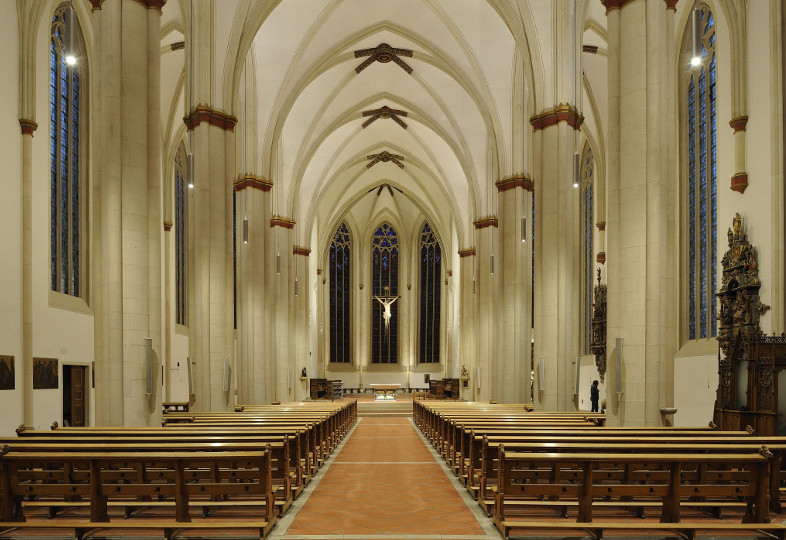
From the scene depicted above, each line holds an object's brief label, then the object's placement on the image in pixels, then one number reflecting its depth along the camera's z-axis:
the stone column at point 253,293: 21.67
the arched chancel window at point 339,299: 46.82
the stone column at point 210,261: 16.14
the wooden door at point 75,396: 17.67
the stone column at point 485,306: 25.98
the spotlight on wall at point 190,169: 14.40
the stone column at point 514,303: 21.53
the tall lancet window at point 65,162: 17.41
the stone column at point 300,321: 32.81
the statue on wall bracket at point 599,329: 23.78
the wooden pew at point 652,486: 5.78
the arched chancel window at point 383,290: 46.88
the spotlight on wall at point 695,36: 8.20
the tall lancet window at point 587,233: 27.11
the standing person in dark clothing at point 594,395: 19.78
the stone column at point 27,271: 14.91
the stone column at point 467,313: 32.19
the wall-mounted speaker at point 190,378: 15.85
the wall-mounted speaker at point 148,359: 11.09
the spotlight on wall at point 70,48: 8.81
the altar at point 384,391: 35.94
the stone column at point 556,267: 16.30
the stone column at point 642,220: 10.54
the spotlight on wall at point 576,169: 13.96
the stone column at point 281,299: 26.25
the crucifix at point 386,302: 44.38
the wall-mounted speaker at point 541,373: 16.28
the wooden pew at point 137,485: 5.93
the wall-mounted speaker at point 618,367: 10.73
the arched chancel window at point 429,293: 46.53
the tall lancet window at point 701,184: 17.42
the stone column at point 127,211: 10.91
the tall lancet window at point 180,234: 26.91
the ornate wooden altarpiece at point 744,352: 12.33
